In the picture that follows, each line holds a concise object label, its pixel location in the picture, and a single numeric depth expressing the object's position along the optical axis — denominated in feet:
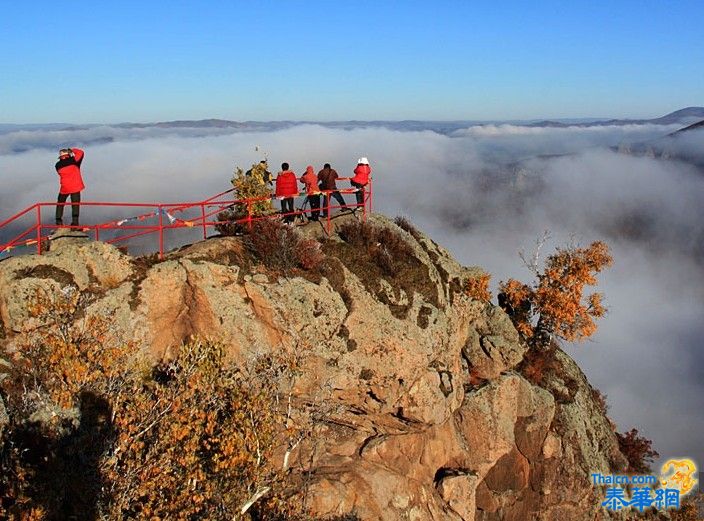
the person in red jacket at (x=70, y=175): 69.05
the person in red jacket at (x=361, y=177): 87.86
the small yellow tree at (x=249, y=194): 80.02
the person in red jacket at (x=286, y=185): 82.58
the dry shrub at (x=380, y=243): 78.43
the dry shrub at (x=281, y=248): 70.44
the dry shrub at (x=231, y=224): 77.20
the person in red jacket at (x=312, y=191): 85.46
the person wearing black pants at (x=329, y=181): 88.28
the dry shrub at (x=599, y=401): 112.32
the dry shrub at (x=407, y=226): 93.91
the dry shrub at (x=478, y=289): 88.79
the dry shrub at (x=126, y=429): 43.91
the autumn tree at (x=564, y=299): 98.17
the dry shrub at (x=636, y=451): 114.42
